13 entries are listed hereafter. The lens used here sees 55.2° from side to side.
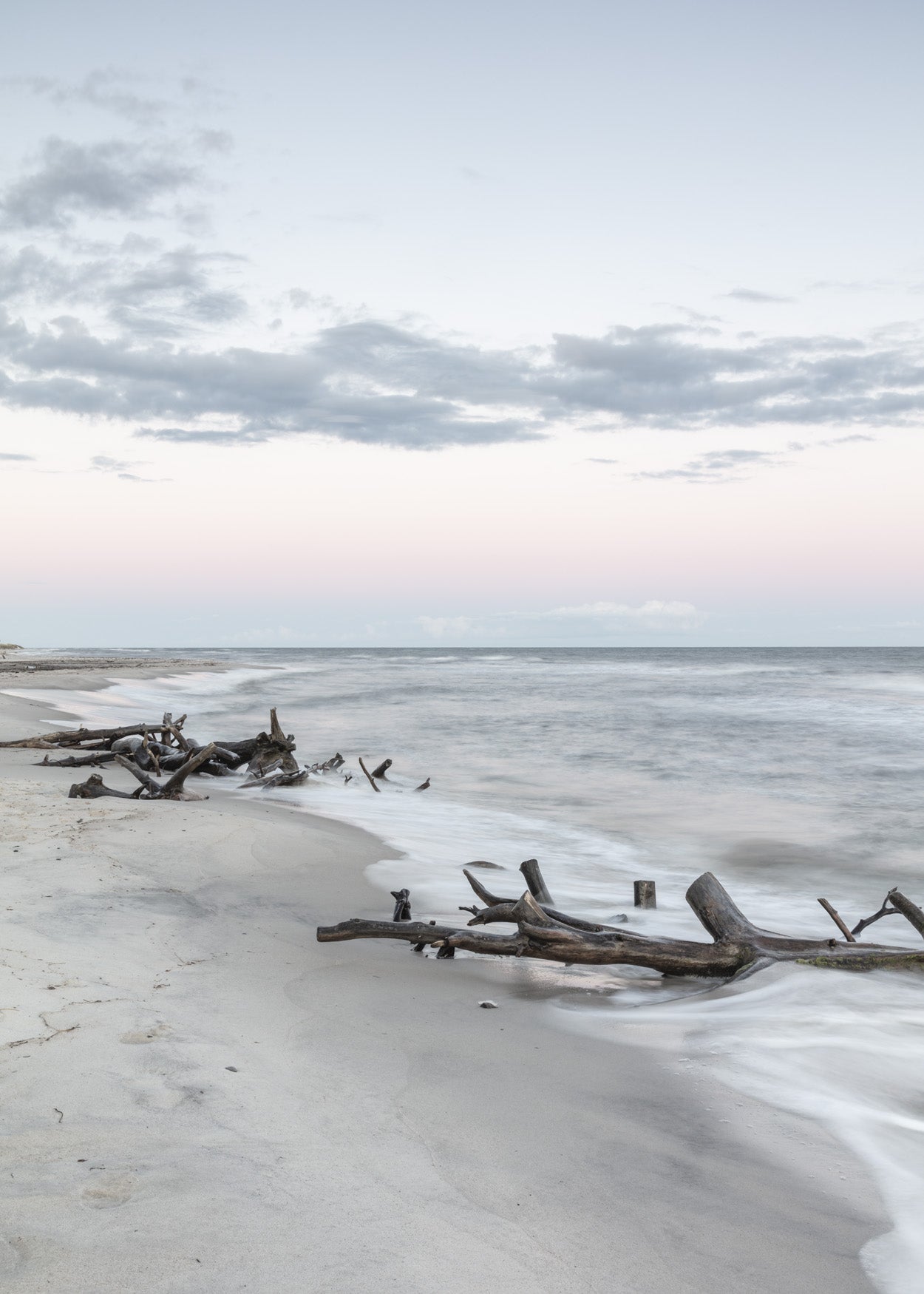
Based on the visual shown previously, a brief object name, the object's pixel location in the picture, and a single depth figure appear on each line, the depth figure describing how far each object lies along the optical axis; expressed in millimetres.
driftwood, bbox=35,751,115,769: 10609
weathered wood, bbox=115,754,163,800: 8812
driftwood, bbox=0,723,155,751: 12148
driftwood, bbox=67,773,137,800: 8242
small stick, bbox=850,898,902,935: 5172
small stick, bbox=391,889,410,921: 5496
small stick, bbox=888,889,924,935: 5090
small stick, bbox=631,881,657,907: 6867
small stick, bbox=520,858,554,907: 5887
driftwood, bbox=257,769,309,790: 10945
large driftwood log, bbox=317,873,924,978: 4855
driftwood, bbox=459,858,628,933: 5117
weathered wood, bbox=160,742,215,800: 8852
